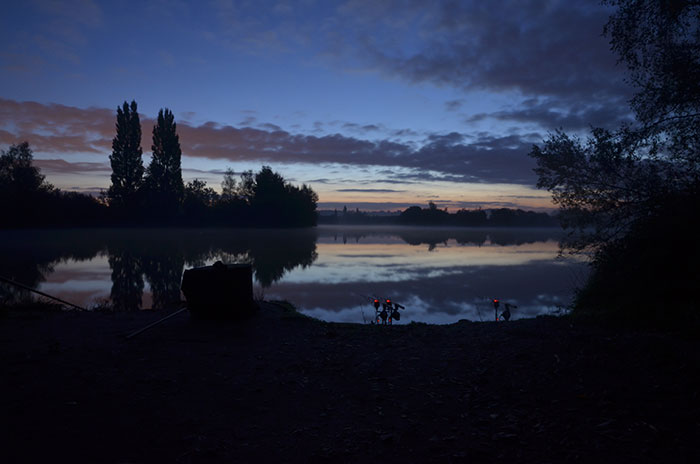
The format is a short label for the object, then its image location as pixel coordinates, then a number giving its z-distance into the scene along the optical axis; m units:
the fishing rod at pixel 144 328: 9.54
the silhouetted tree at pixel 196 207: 87.00
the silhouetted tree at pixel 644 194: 9.42
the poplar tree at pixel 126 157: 68.31
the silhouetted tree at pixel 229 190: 104.88
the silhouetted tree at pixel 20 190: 64.81
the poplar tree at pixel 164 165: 71.62
